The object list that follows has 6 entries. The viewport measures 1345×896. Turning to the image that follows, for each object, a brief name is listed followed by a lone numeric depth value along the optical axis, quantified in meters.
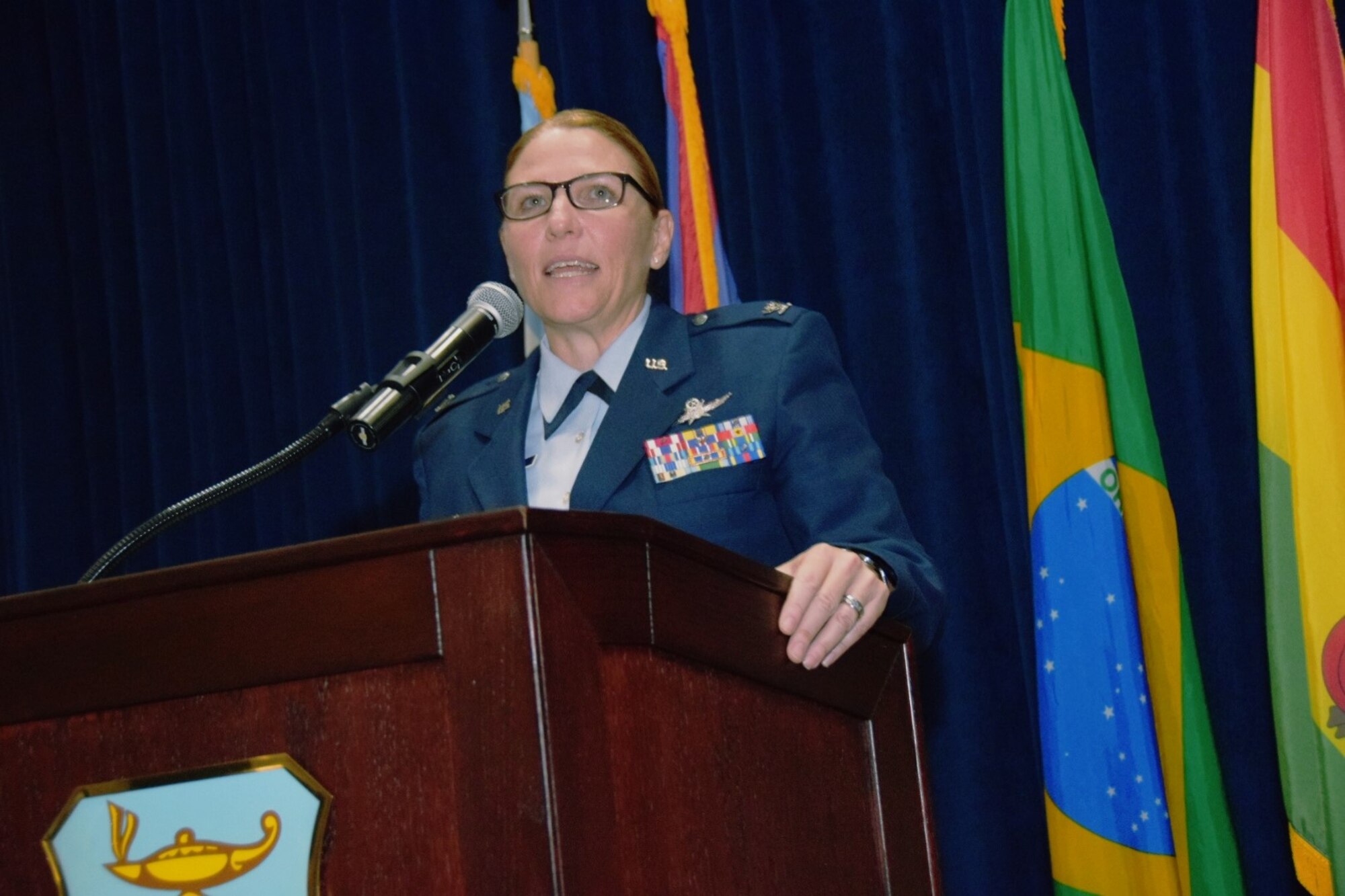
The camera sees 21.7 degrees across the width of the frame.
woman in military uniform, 3.05
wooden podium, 2.53
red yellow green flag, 3.50
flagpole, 4.26
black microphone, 2.87
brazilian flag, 3.57
